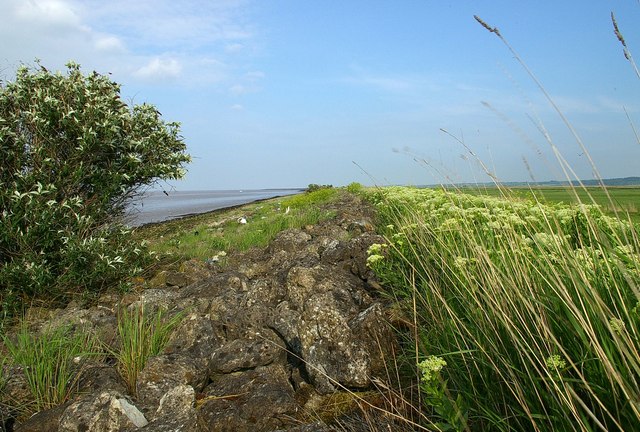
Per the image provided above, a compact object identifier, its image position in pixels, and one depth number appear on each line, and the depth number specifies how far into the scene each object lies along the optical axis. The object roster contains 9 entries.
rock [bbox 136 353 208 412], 3.73
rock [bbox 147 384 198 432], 3.00
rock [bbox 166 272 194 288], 7.36
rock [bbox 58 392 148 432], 3.27
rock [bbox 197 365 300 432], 3.29
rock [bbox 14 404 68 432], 3.50
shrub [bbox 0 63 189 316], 6.94
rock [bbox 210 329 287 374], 4.07
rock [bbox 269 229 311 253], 8.35
